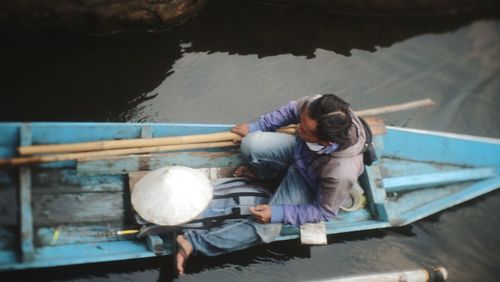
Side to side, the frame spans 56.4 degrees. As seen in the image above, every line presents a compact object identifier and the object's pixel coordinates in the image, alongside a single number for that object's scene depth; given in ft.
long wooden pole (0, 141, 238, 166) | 12.02
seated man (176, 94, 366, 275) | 10.60
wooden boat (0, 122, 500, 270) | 12.50
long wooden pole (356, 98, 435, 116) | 15.40
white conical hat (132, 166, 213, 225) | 11.37
